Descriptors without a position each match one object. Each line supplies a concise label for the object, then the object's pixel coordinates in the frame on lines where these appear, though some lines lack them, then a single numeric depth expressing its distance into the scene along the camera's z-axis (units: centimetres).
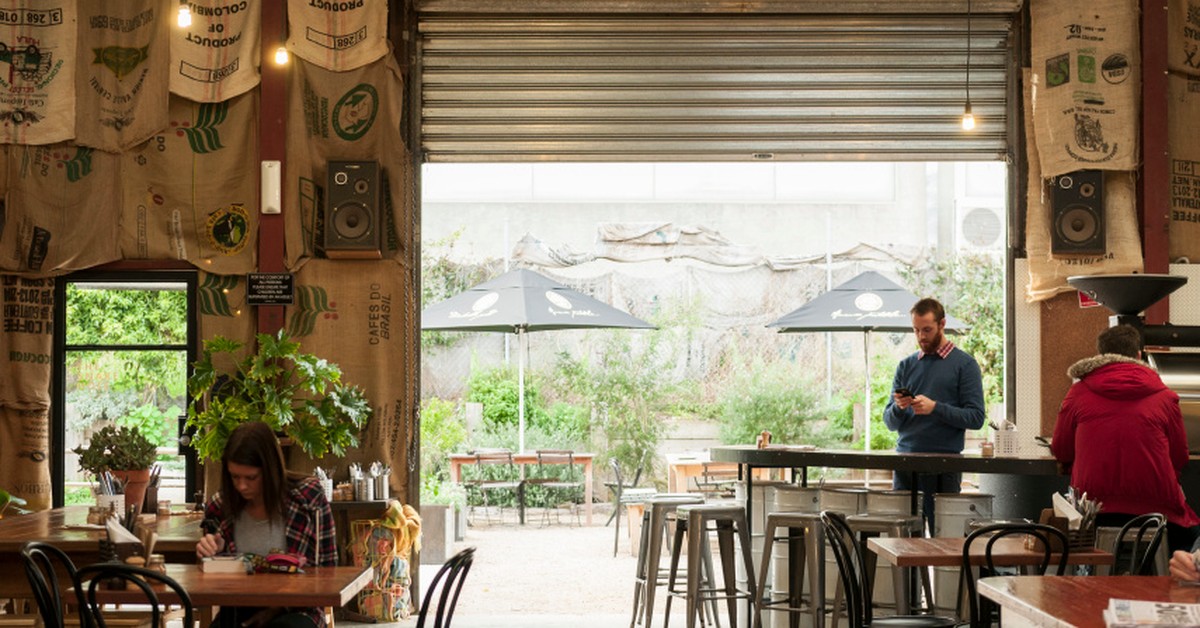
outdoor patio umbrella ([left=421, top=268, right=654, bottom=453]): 1270
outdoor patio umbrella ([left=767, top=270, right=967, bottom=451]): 1204
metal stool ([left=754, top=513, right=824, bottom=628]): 646
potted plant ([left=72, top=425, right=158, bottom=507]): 609
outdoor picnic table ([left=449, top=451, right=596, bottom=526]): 1354
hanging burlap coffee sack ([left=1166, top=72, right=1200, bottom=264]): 867
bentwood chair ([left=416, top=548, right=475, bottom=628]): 429
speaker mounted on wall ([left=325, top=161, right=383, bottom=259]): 841
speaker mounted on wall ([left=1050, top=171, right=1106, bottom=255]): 855
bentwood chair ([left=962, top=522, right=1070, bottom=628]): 471
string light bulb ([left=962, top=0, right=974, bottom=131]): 793
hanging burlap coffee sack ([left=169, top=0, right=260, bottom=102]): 858
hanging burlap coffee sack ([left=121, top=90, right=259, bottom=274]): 855
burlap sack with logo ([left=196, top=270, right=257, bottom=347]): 855
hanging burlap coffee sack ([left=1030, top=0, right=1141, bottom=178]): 863
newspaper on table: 313
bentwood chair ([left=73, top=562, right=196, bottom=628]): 411
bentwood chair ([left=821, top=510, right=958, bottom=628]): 493
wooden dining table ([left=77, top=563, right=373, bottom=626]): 416
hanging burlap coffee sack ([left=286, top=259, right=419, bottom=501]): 855
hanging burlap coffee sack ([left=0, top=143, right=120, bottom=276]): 846
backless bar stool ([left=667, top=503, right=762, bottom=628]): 684
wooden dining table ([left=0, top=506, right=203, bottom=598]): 543
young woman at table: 471
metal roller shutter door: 895
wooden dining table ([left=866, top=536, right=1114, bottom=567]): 473
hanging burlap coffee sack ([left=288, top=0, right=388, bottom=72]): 862
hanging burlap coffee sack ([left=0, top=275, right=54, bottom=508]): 839
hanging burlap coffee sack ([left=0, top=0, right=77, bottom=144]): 847
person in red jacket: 560
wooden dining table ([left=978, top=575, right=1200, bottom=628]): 336
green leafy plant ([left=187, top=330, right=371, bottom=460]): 798
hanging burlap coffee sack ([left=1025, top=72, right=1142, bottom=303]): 858
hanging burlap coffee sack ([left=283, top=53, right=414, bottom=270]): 859
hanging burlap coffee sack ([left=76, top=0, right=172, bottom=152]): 855
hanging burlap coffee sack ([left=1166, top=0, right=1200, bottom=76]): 874
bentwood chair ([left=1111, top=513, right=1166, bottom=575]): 482
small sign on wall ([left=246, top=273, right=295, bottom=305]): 851
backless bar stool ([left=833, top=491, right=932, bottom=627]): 605
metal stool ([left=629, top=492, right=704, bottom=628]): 729
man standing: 724
